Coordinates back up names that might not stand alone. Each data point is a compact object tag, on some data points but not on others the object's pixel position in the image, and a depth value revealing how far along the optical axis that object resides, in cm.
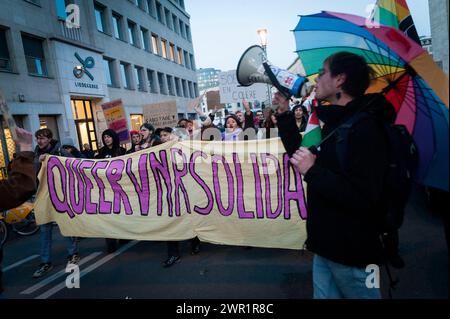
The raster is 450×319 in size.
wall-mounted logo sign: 1714
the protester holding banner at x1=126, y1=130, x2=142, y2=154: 609
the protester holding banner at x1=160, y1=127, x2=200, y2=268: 435
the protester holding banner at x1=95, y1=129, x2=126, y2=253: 548
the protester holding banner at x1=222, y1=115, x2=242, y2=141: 632
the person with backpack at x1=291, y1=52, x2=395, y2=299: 163
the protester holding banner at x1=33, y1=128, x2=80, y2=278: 457
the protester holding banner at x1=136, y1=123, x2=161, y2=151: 557
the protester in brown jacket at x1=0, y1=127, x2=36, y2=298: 215
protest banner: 400
